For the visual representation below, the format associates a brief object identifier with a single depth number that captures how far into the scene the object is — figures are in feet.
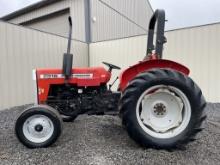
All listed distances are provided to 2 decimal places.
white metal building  13.28
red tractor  5.93
